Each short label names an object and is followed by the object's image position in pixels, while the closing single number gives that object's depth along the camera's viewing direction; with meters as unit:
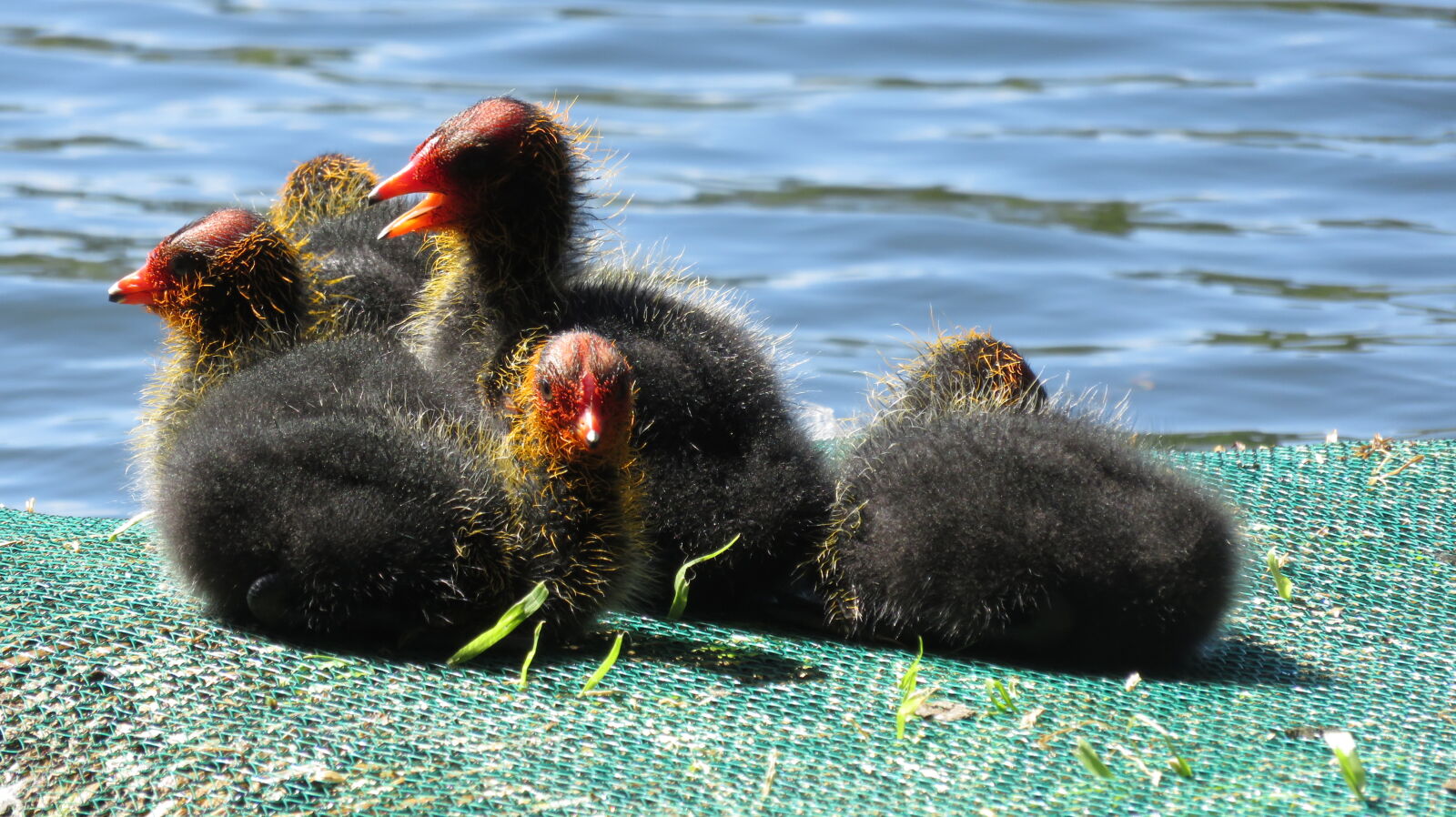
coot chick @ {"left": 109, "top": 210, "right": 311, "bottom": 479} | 8.59
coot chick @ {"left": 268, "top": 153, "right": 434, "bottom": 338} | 9.41
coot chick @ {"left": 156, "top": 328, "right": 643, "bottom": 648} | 7.20
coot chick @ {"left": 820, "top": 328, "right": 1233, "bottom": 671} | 7.54
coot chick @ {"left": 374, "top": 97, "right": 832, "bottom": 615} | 8.09
